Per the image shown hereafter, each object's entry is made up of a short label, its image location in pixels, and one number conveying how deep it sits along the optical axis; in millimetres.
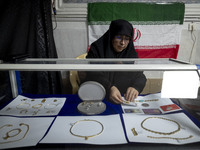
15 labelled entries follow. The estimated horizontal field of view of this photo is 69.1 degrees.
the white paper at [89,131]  609
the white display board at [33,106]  841
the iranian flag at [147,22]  2240
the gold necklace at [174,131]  656
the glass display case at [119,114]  601
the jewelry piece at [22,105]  909
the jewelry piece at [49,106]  901
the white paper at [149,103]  877
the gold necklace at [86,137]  630
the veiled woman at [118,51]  1281
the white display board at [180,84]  684
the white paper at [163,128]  611
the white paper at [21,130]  603
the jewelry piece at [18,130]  646
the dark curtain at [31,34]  1675
